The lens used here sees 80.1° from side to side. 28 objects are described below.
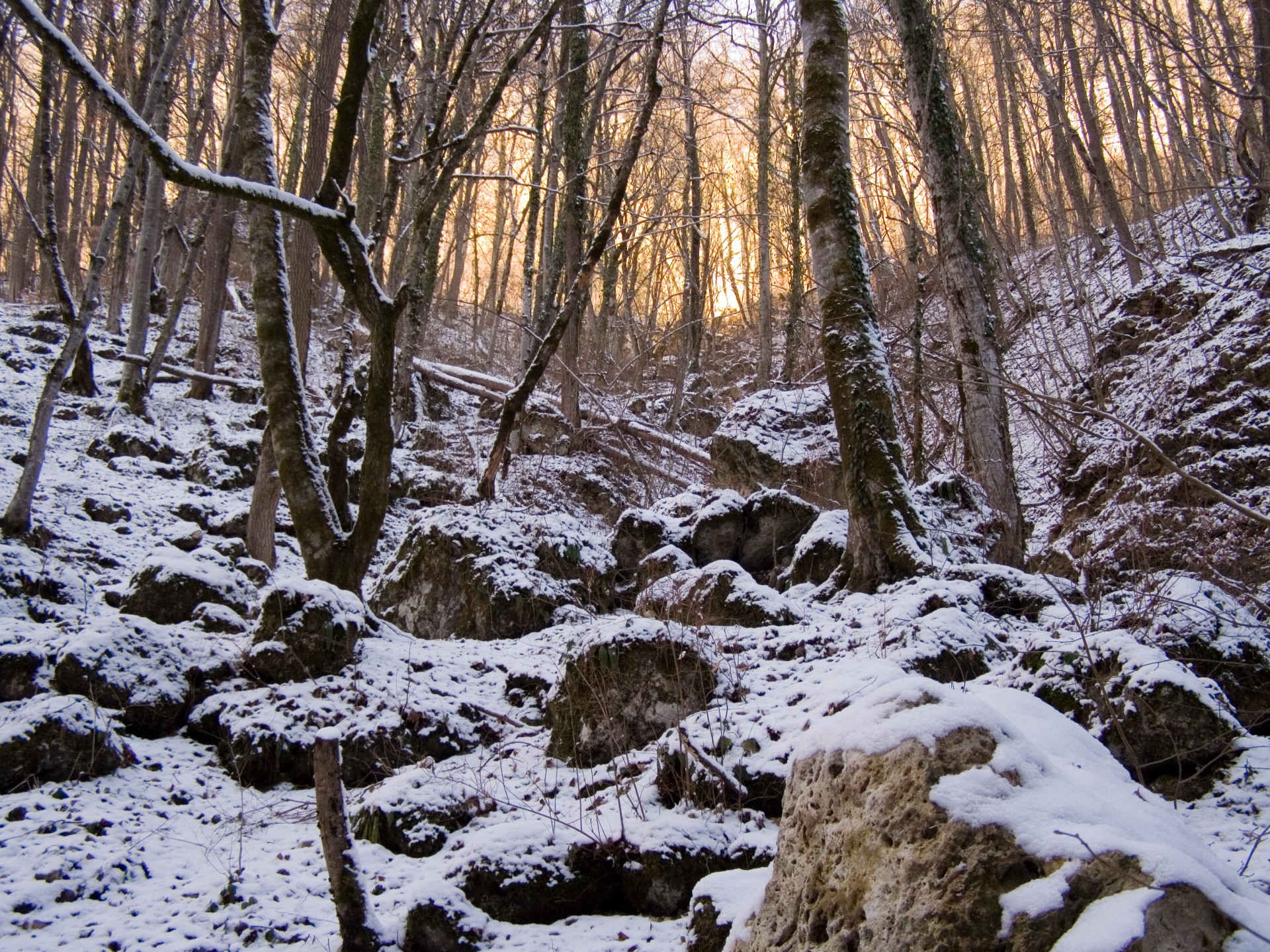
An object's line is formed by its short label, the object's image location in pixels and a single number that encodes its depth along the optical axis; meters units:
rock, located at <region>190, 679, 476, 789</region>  4.58
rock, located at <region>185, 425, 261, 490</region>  10.28
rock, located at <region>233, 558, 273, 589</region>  7.53
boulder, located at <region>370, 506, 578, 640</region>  6.79
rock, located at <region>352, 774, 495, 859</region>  3.70
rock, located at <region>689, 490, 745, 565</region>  7.51
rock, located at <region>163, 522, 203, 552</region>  8.41
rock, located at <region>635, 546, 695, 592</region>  7.00
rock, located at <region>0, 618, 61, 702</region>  4.41
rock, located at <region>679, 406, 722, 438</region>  14.36
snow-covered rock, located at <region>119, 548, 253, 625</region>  5.73
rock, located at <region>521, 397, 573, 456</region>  11.05
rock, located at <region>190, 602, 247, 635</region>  5.55
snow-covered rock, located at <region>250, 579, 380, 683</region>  5.03
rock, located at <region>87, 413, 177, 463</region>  10.10
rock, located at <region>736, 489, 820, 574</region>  7.38
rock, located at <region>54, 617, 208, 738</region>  4.53
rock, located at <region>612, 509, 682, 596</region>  7.84
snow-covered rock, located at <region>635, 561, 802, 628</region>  5.26
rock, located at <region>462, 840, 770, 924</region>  3.13
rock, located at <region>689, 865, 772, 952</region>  2.53
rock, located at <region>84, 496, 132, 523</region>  8.58
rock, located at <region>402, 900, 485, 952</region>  2.94
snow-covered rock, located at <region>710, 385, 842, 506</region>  8.73
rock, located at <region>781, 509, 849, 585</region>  6.02
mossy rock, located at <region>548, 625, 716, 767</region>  4.21
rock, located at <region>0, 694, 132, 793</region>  3.87
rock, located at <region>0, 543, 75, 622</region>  5.80
